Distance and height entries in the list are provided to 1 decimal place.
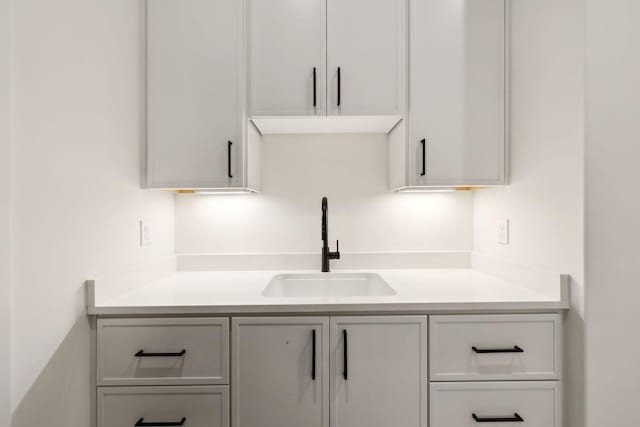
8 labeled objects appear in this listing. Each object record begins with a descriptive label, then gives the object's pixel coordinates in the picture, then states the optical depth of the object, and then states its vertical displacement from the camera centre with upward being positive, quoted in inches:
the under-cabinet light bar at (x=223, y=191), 66.0 +4.3
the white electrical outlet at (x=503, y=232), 66.0 -3.6
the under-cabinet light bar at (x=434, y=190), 73.3 +5.0
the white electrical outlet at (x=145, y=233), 64.4 -3.9
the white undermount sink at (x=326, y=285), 74.0 -15.3
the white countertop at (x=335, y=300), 50.0 -13.2
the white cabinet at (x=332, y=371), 50.1 -23.0
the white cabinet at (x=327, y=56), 62.9 +28.4
